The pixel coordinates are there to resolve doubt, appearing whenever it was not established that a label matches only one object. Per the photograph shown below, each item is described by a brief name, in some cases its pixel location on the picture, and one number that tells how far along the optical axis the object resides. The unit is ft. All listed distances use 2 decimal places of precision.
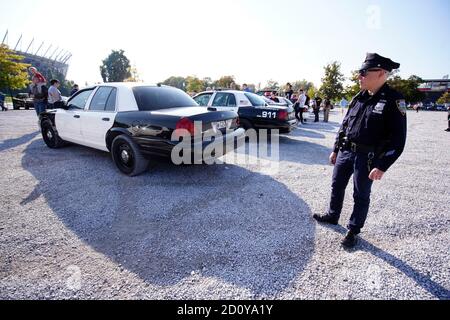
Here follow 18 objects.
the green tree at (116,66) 221.66
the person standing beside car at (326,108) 46.73
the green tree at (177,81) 293.12
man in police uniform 6.61
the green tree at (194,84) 229.41
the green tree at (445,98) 198.08
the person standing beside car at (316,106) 47.34
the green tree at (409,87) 192.65
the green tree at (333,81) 134.72
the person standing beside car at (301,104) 36.01
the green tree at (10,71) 72.13
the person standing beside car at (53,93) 24.78
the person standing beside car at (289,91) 45.15
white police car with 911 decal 21.80
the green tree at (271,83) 309.96
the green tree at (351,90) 141.12
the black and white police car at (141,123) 11.41
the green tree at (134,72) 216.04
